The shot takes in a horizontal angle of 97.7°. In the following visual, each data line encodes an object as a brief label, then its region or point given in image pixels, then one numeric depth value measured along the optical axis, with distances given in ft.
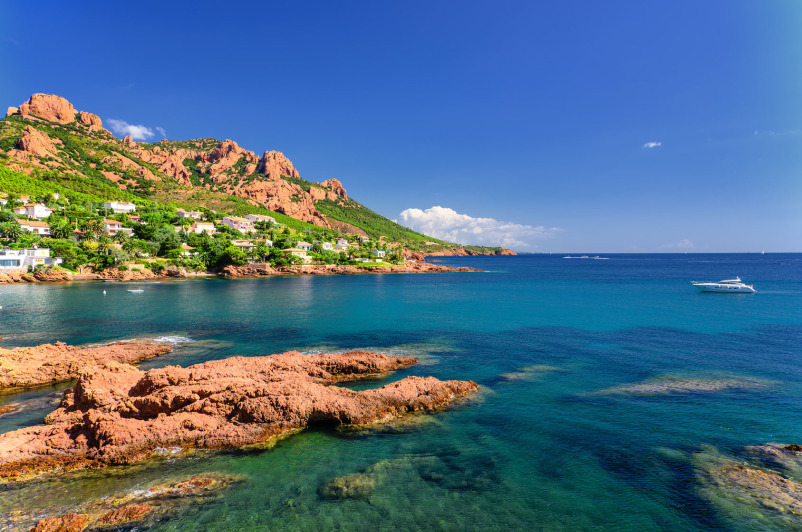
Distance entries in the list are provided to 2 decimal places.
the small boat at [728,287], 181.78
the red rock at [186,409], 37.14
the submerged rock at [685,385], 56.13
